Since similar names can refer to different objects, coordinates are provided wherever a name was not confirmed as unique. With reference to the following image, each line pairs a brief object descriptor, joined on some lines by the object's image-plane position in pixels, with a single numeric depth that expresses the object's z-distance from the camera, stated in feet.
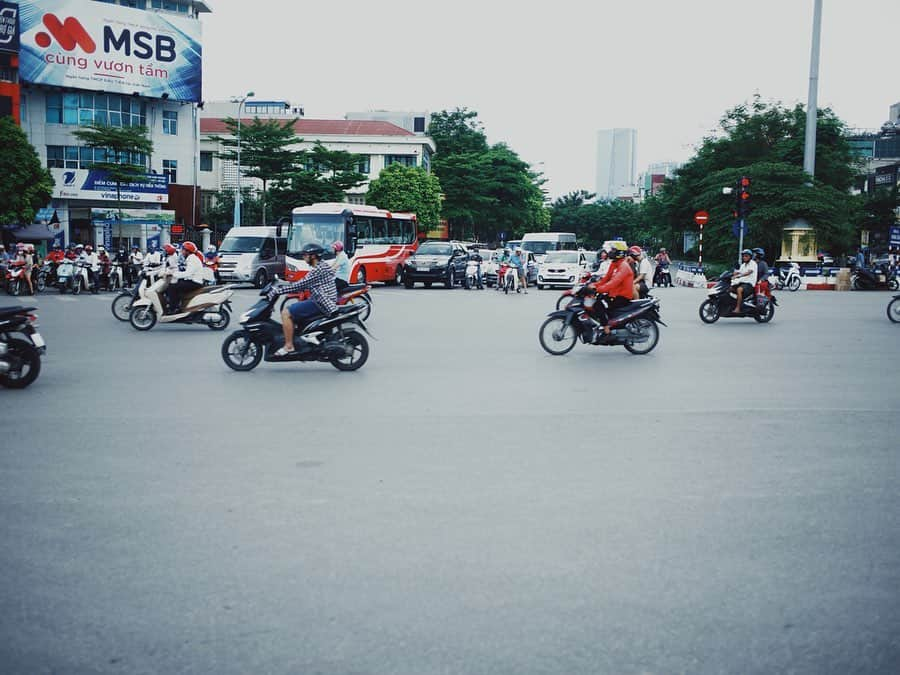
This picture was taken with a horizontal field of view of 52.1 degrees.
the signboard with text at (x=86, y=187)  161.99
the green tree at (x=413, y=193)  214.90
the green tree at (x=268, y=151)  164.25
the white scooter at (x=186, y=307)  52.29
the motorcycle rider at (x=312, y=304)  35.83
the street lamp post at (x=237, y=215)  167.84
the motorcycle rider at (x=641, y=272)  52.95
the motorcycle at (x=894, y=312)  62.44
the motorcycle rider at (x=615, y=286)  42.60
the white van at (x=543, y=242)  138.72
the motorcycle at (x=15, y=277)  83.33
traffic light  95.82
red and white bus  103.14
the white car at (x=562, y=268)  108.68
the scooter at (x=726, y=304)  61.31
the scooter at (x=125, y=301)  57.47
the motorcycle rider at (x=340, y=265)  52.85
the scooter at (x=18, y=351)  30.94
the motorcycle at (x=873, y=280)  111.04
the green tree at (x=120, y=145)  138.62
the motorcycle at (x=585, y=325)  42.50
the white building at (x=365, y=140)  243.81
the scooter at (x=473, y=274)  111.96
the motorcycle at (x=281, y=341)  36.04
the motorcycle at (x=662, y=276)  123.13
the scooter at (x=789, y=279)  109.03
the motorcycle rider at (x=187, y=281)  52.39
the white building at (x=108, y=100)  159.63
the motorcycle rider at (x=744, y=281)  61.00
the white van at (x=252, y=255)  104.47
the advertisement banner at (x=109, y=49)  157.48
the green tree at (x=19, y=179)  125.39
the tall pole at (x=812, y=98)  113.39
